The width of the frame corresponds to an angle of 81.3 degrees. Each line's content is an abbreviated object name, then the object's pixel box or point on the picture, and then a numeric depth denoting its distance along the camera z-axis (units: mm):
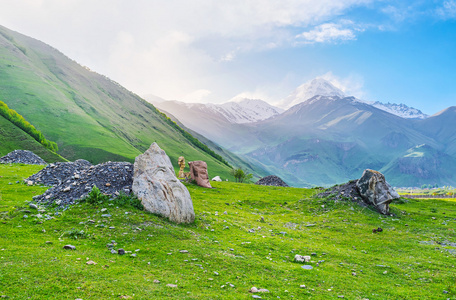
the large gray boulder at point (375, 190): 32719
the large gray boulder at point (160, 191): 20000
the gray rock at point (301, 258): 15961
